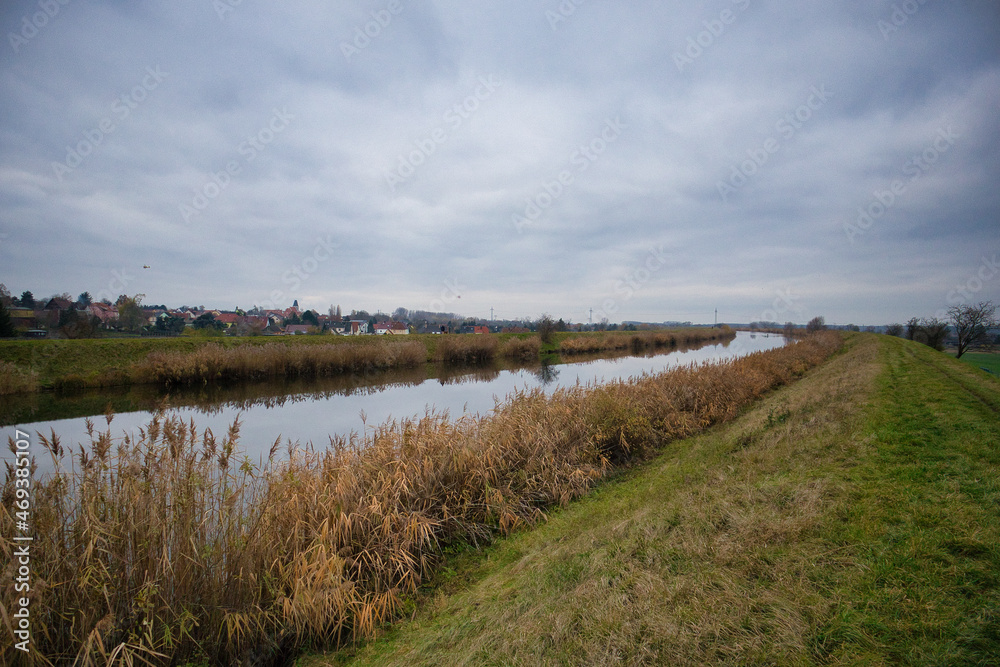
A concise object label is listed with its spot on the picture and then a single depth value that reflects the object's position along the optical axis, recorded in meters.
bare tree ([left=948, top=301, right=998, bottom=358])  37.34
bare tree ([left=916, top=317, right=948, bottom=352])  40.66
